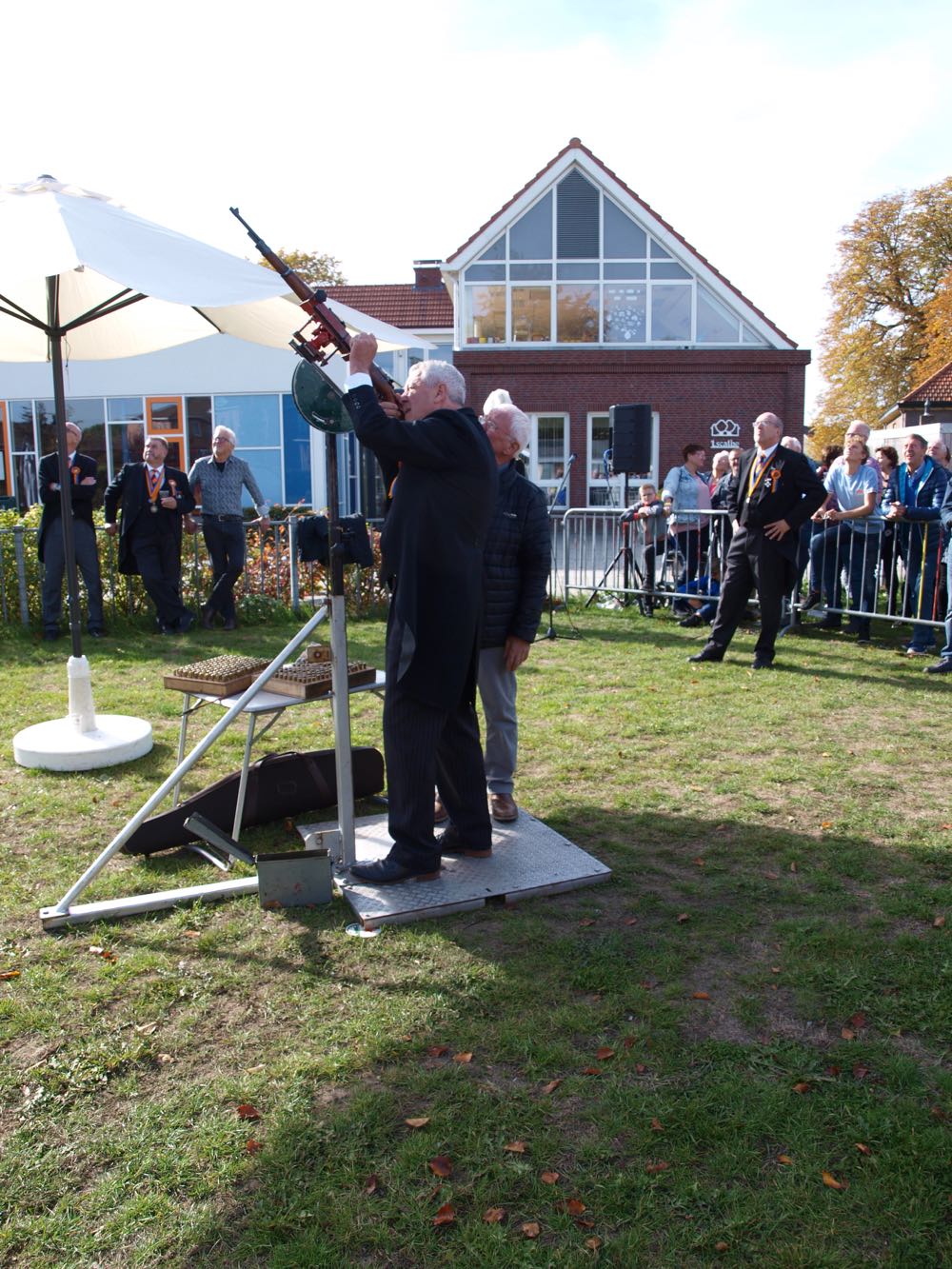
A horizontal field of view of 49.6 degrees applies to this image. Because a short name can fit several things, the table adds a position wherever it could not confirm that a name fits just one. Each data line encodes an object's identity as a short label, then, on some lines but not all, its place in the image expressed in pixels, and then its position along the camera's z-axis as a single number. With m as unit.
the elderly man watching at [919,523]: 9.38
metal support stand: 3.99
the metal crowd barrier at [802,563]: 9.51
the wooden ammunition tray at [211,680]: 4.74
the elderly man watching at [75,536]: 9.70
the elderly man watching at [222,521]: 10.80
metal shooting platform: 4.05
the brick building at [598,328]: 28.03
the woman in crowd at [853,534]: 10.05
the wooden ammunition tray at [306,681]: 4.55
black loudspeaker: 14.07
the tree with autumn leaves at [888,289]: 41.59
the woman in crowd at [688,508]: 11.89
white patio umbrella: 4.19
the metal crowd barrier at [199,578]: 10.46
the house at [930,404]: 37.83
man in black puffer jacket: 4.82
